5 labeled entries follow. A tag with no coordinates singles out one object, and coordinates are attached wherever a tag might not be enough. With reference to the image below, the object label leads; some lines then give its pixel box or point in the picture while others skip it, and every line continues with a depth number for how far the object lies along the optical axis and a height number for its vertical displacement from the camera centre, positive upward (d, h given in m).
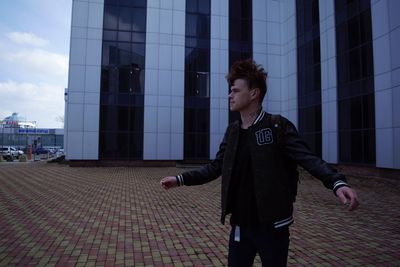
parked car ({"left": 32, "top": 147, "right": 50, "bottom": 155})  65.91 -1.11
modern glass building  22.72 +5.67
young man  2.08 -0.16
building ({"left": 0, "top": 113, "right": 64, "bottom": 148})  99.06 +3.43
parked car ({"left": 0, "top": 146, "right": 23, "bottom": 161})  39.00 -1.39
